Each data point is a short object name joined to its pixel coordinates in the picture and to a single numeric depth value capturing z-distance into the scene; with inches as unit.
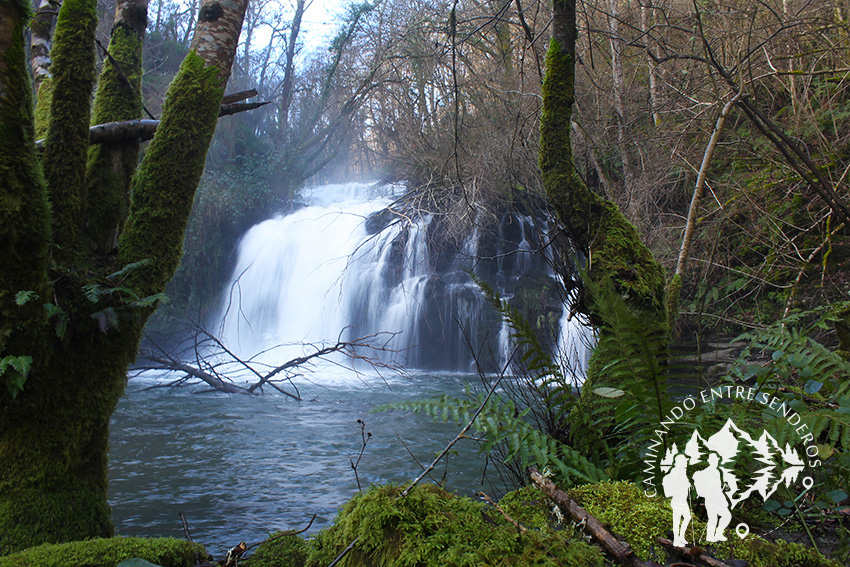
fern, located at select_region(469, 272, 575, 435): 108.0
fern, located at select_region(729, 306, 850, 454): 75.0
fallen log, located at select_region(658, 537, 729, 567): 57.2
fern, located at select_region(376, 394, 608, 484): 98.0
